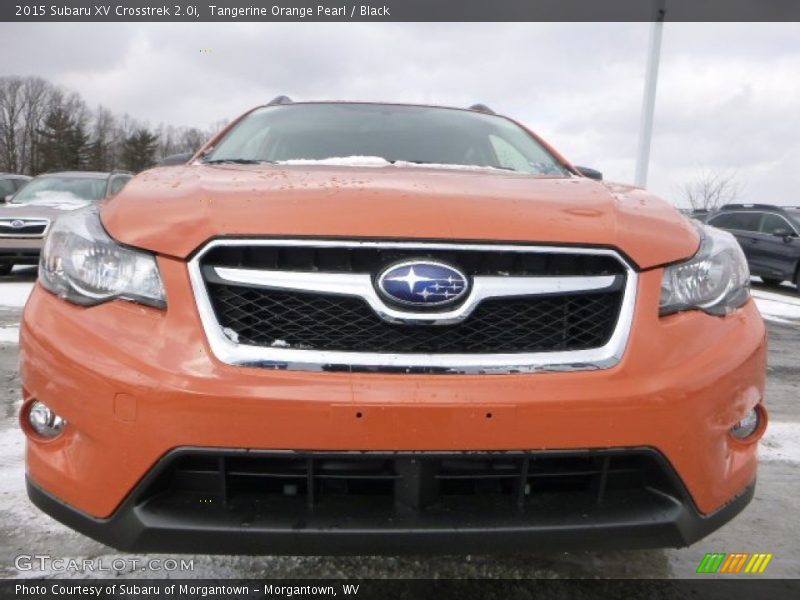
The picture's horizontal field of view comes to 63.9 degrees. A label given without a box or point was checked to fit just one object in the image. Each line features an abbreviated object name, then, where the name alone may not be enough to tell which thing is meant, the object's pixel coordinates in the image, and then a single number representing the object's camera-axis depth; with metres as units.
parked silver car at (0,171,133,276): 8.76
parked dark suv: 11.91
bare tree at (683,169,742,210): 42.23
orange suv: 1.41
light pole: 12.24
